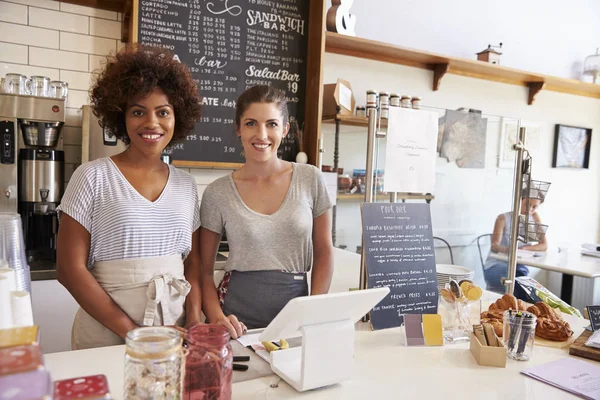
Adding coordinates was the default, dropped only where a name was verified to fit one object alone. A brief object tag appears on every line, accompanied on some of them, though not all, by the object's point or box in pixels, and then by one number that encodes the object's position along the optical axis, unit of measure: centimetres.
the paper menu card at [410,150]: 161
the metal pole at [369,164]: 156
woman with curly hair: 129
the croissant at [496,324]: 139
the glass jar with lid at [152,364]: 75
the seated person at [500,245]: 188
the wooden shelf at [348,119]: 330
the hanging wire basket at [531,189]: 181
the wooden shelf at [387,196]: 331
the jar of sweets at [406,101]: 343
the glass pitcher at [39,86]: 243
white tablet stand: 98
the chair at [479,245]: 228
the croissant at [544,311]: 149
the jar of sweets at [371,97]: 321
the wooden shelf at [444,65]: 356
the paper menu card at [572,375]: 108
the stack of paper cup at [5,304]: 70
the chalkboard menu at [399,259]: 148
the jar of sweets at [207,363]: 86
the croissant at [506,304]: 156
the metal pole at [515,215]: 178
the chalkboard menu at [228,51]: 281
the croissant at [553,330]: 142
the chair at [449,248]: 291
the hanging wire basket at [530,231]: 183
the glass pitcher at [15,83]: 239
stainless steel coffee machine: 228
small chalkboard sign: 144
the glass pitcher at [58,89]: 251
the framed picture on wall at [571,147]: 502
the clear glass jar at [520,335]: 127
